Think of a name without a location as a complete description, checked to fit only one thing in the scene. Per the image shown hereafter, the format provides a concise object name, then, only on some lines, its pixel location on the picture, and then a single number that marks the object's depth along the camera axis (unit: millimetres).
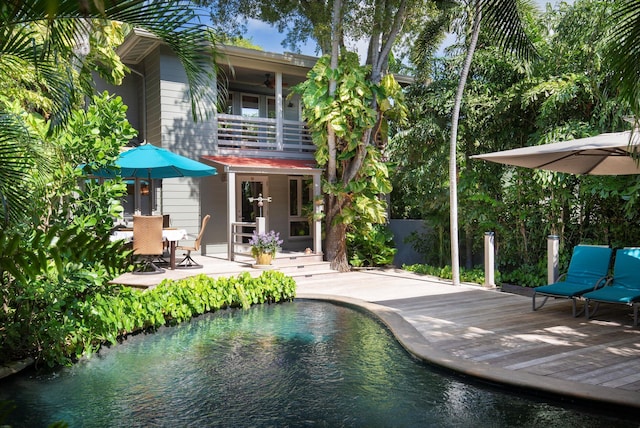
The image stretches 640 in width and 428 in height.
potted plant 12086
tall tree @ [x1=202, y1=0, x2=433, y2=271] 12688
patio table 10422
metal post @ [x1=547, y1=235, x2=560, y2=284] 8812
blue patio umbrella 10211
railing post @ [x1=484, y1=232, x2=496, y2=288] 10431
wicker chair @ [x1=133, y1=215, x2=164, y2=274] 9734
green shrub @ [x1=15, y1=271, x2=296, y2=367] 5676
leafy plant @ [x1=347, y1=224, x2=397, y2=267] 13984
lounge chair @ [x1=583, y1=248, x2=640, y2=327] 6879
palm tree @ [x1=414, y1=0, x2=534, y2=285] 5473
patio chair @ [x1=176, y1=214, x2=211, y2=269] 11168
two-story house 13781
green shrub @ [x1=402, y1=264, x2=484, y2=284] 11359
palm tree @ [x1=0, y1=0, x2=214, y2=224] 3061
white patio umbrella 6820
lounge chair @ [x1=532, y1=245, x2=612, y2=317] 7508
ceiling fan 15980
